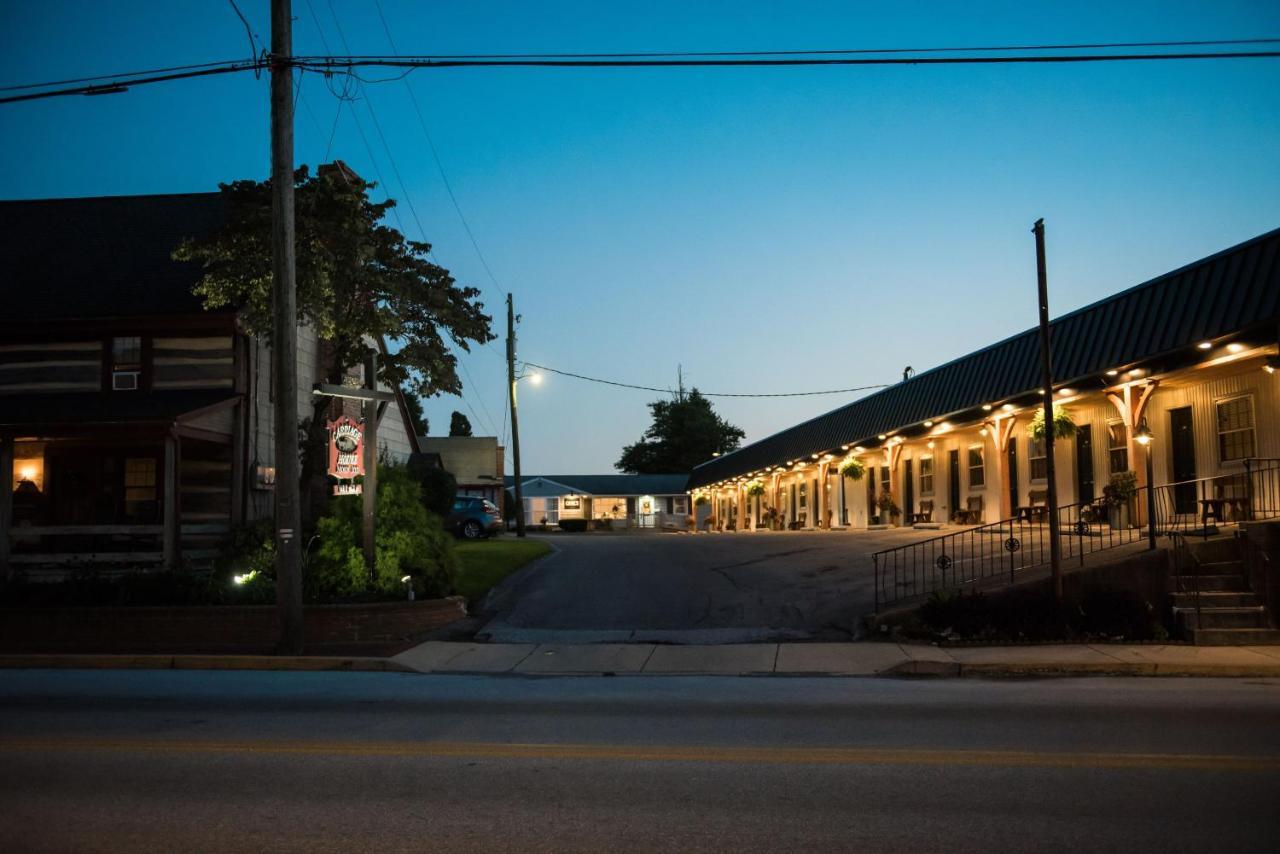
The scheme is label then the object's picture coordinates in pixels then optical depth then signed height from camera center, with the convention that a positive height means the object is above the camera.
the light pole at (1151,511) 16.33 -0.21
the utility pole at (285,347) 15.31 +2.34
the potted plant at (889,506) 35.28 -0.17
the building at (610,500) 82.12 +0.35
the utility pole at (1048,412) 15.66 +1.34
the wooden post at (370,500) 17.92 +0.12
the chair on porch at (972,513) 29.06 -0.36
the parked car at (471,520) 35.19 -0.47
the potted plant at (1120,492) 20.52 +0.12
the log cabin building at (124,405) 20.89 +2.24
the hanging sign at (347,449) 18.09 +1.00
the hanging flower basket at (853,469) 37.41 +1.15
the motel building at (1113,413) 18.44 +2.03
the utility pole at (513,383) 42.78 +4.99
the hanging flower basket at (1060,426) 23.48 +1.63
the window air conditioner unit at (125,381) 23.47 +2.86
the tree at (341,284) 21.16 +4.70
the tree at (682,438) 111.56 +7.02
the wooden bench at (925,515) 31.98 -0.44
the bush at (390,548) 17.89 -0.73
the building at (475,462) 56.44 +2.39
